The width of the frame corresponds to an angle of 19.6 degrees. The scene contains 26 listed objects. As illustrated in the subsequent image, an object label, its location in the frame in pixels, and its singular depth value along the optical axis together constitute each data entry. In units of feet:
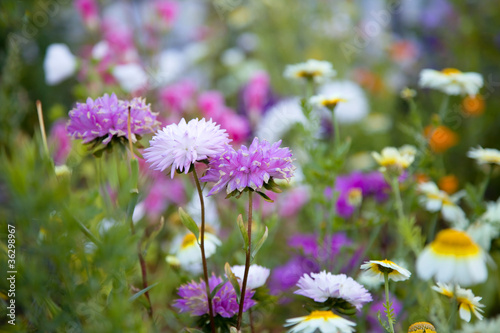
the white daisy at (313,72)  3.69
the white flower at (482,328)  3.45
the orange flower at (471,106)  4.99
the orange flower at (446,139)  5.16
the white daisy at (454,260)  2.87
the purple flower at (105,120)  3.08
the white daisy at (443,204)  3.53
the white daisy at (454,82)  3.57
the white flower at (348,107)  6.51
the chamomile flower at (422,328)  3.01
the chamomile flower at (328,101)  3.49
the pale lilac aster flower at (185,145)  2.96
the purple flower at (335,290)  3.03
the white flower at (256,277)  3.15
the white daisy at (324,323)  2.94
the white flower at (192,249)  3.32
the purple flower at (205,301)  3.11
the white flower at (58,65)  4.10
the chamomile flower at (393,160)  3.44
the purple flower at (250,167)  2.95
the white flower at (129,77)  4.33
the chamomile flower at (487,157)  3.44
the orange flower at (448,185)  4.66
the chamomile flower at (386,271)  3.01
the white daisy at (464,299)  3.10
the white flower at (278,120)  5.36
